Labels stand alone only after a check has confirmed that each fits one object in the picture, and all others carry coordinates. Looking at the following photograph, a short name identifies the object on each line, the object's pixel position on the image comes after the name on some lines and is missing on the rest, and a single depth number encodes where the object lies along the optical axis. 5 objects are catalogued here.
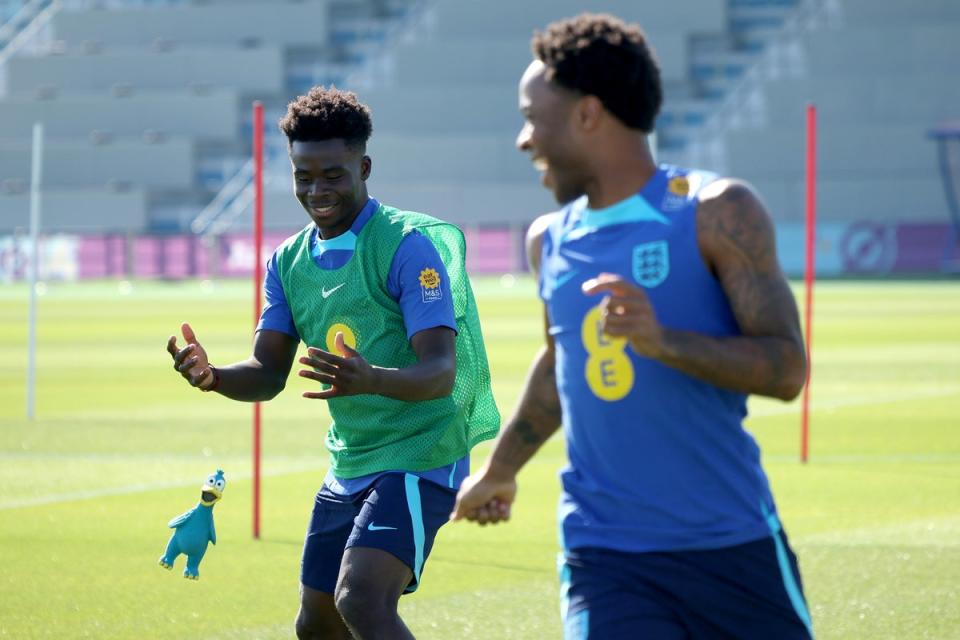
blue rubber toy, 12.23
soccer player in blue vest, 7.43
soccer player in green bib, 10.23
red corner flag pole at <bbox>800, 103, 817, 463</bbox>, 24.76
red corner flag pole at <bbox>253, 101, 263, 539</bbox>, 18.87
